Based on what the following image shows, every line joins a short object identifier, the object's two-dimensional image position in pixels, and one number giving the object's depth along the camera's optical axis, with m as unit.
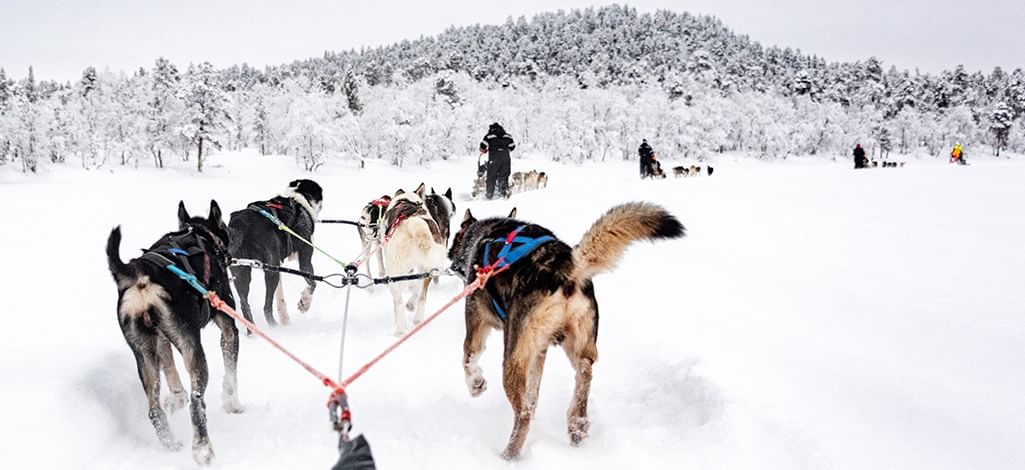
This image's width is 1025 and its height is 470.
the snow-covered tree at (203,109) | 41.94
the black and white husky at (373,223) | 7.44
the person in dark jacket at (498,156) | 16.64
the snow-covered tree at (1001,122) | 71.88
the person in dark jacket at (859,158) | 31.77
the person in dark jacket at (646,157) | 24.75
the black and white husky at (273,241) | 5.63
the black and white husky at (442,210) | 7.79
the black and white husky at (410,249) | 5.65
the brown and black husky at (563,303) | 3.01
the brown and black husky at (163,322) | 3.12
